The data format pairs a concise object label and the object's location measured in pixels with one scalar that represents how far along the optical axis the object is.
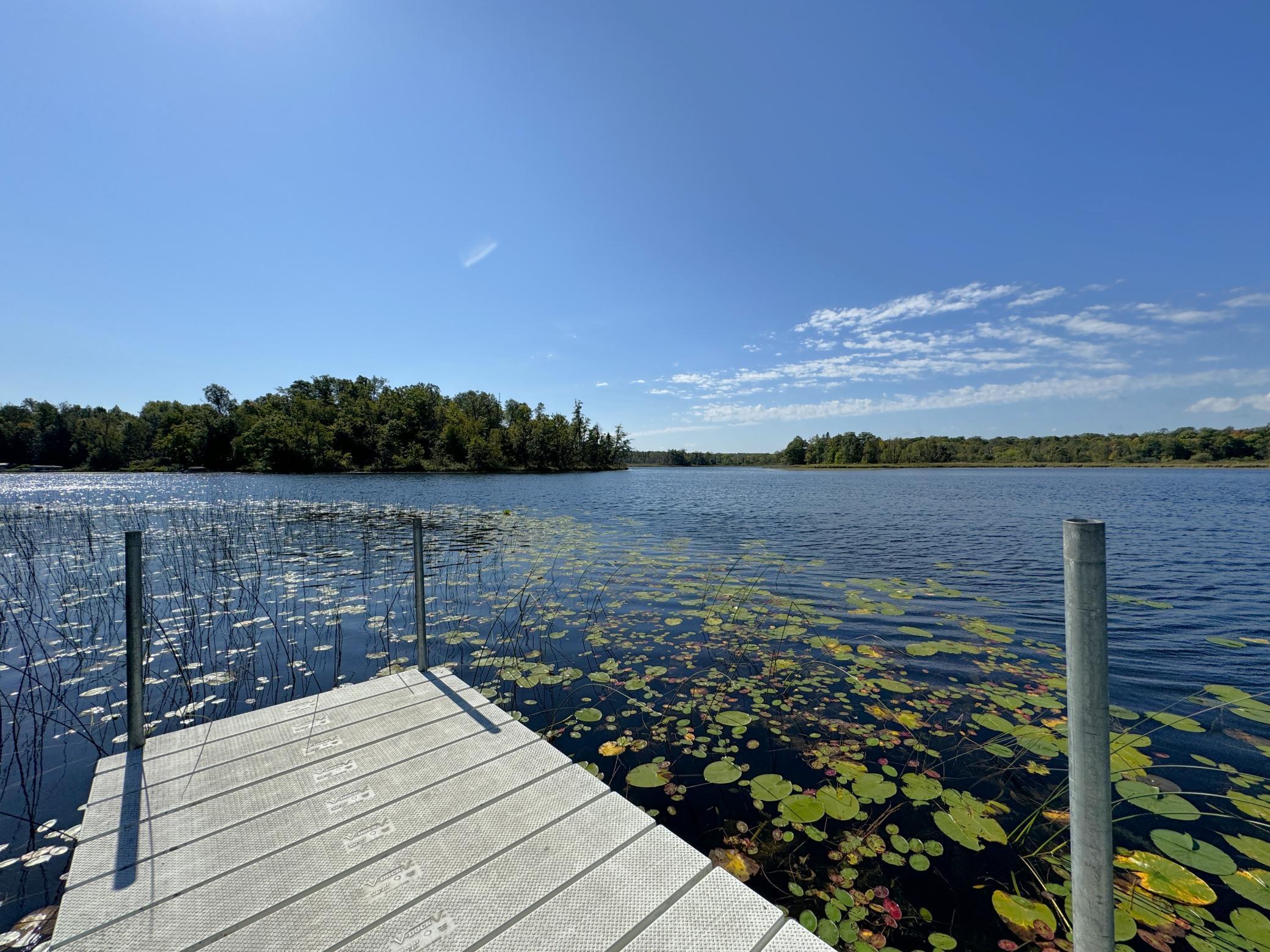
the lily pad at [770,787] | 3.09
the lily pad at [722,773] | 3.25
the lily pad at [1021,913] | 2.21
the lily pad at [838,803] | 2.91
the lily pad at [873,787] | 3.08
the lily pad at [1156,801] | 2.99
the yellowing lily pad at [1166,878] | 2.37
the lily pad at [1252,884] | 2.34
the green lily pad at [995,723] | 3.87
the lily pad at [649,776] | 3.23
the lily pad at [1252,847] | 2.59
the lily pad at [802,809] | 2.89
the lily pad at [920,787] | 3.07
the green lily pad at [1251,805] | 2.98
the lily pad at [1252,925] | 2.11
